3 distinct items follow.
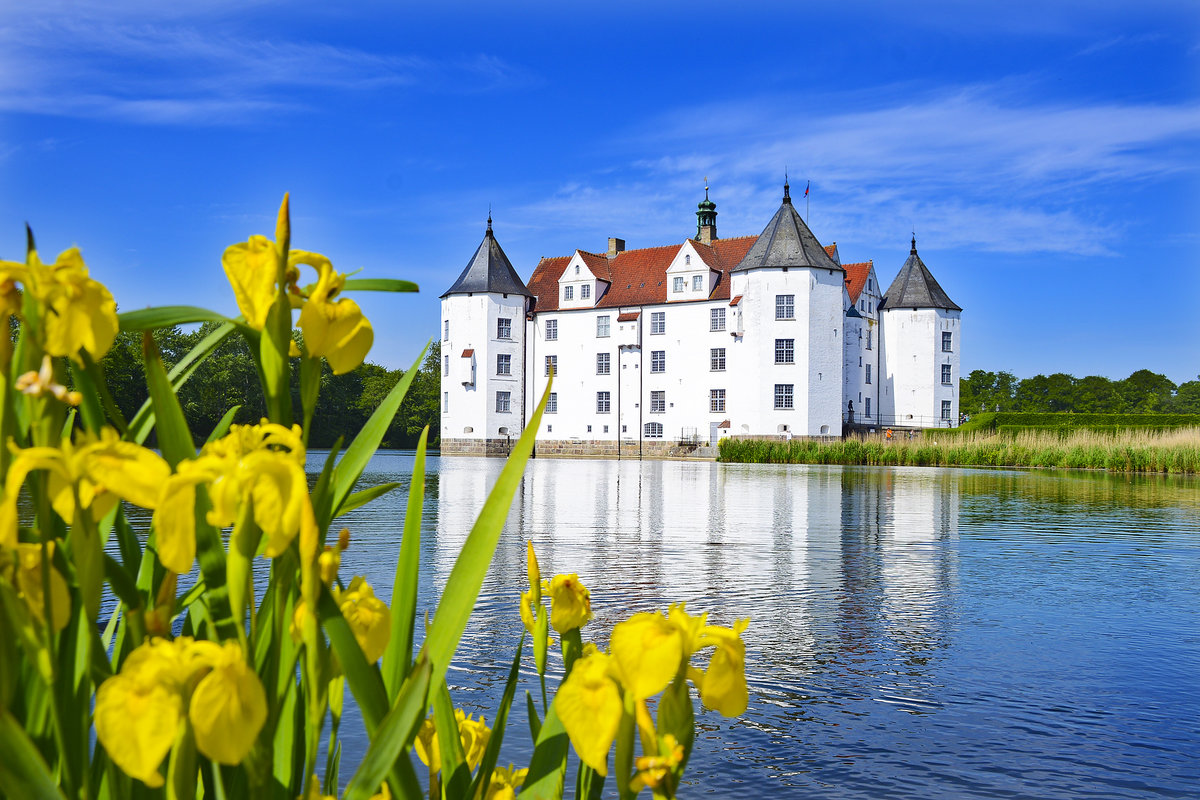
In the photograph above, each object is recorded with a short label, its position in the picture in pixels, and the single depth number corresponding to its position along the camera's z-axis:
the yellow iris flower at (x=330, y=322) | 0.74
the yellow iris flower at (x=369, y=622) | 0.81
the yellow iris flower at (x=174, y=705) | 0.57
